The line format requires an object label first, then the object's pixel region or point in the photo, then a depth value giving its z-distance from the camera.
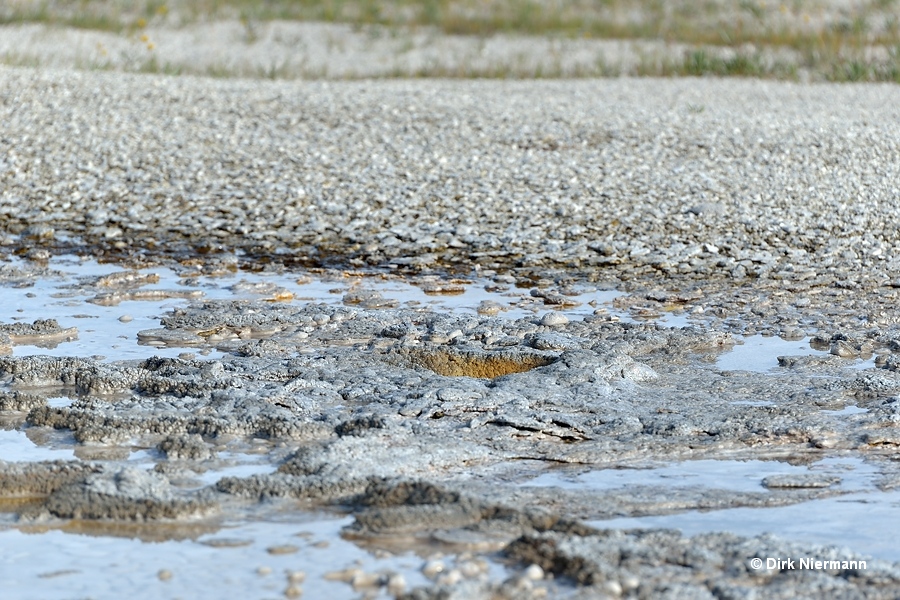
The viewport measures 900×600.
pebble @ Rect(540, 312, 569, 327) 10.62
